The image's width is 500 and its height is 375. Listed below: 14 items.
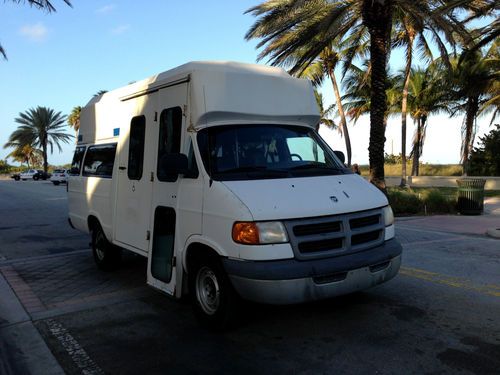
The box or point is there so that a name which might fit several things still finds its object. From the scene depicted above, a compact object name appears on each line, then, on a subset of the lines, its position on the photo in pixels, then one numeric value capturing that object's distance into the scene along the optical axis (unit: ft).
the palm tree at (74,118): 209.88
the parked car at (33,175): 210.79
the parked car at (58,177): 144.72
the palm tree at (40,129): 219.00
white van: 13.56
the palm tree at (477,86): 91.04
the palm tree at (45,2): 45.98
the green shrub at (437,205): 50.90
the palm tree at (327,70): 99.35
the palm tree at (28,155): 285.76
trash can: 49.88
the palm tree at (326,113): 132.26
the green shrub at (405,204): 50.34
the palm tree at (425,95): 109.09
